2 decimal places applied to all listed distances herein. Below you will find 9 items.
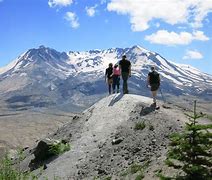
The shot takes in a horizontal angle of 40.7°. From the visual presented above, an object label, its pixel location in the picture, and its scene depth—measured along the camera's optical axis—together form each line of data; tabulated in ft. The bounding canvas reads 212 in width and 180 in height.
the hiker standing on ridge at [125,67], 61.12
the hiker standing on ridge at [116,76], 65.02
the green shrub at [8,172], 24.42
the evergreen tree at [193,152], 27.00
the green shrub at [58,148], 55.72
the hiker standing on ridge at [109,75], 65.98
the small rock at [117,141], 51.53
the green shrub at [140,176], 40.73
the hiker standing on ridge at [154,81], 56.07
